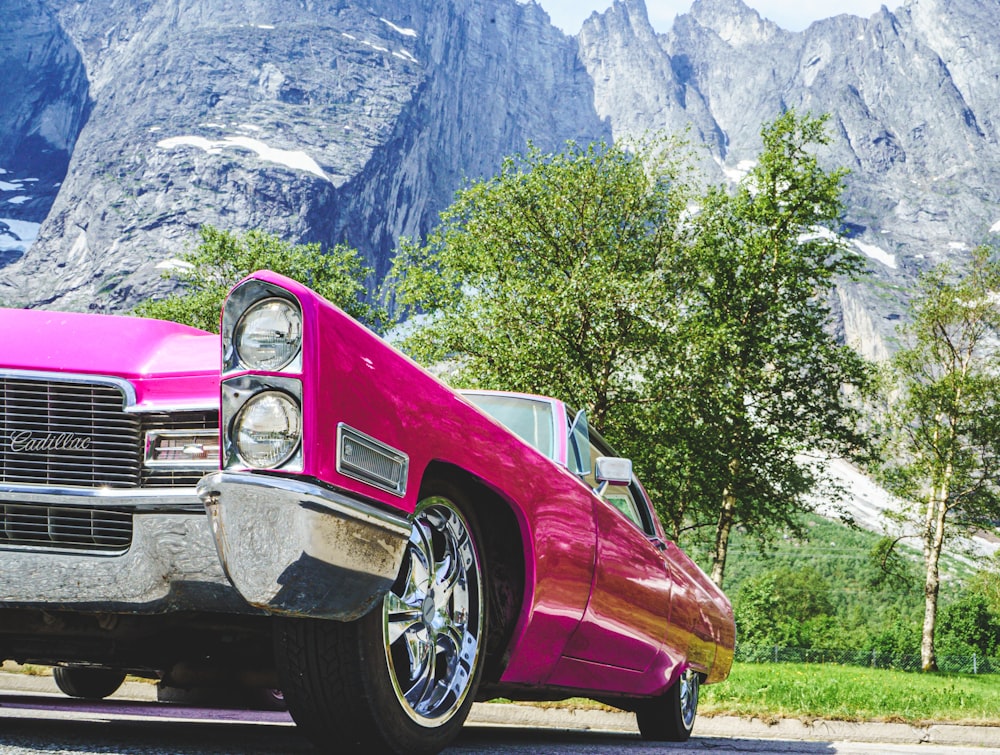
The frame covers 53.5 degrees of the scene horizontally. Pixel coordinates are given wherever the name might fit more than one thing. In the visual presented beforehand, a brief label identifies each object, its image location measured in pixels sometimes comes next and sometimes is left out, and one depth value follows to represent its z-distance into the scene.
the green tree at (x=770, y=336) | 23.22
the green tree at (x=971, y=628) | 67.31
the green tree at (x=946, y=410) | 29.62
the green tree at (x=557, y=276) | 20.00
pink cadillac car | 2.24
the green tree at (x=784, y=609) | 72.94
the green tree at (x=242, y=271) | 34.00
